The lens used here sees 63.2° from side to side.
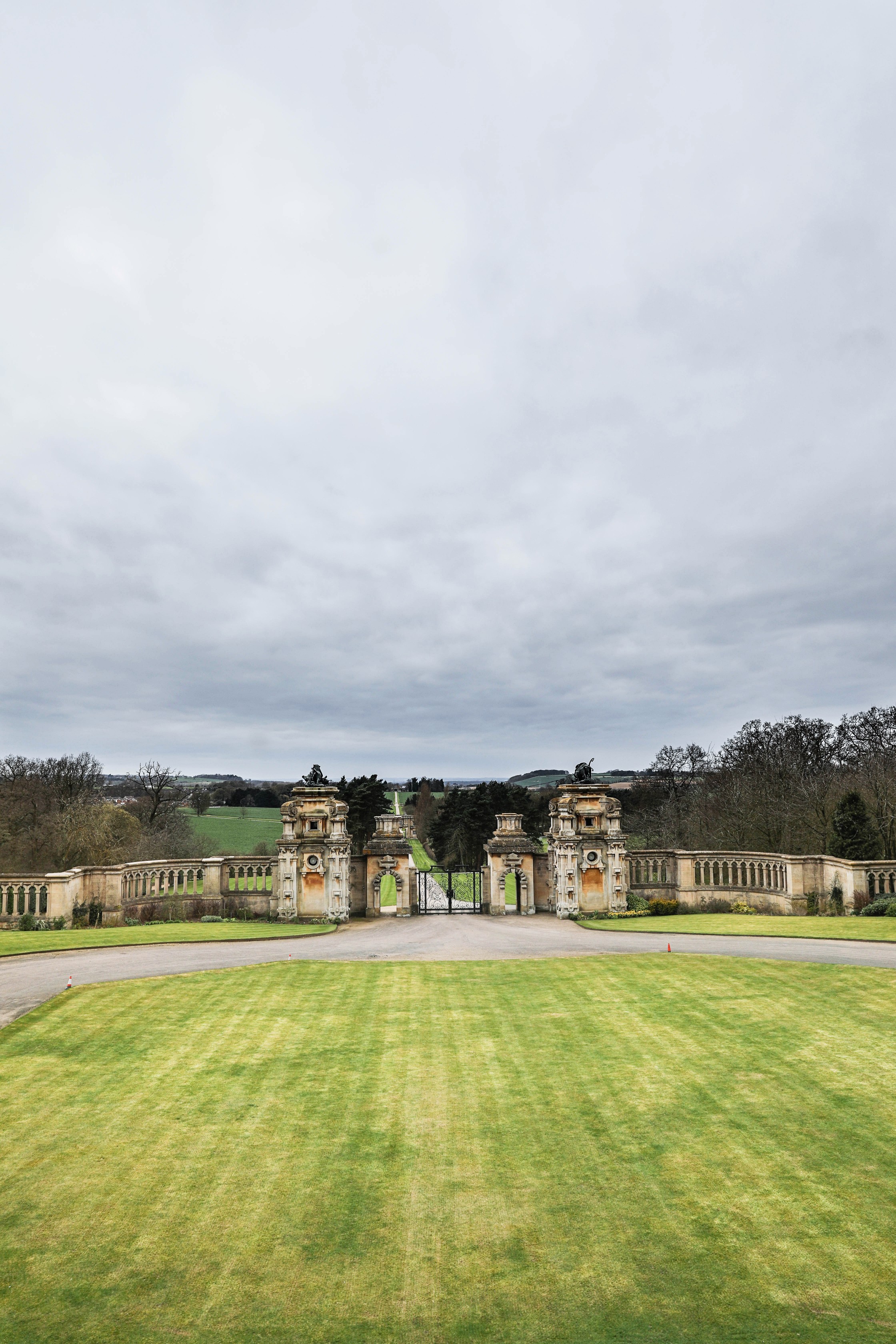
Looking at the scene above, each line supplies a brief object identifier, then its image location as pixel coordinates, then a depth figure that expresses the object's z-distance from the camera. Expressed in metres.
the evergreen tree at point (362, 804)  69.44
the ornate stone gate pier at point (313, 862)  28.98
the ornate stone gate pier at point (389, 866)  30.84
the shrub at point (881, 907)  24.41
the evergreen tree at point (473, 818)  69.88
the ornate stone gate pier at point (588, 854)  29.80
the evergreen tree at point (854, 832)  29.52
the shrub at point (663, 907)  29.03
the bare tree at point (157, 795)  57.09
